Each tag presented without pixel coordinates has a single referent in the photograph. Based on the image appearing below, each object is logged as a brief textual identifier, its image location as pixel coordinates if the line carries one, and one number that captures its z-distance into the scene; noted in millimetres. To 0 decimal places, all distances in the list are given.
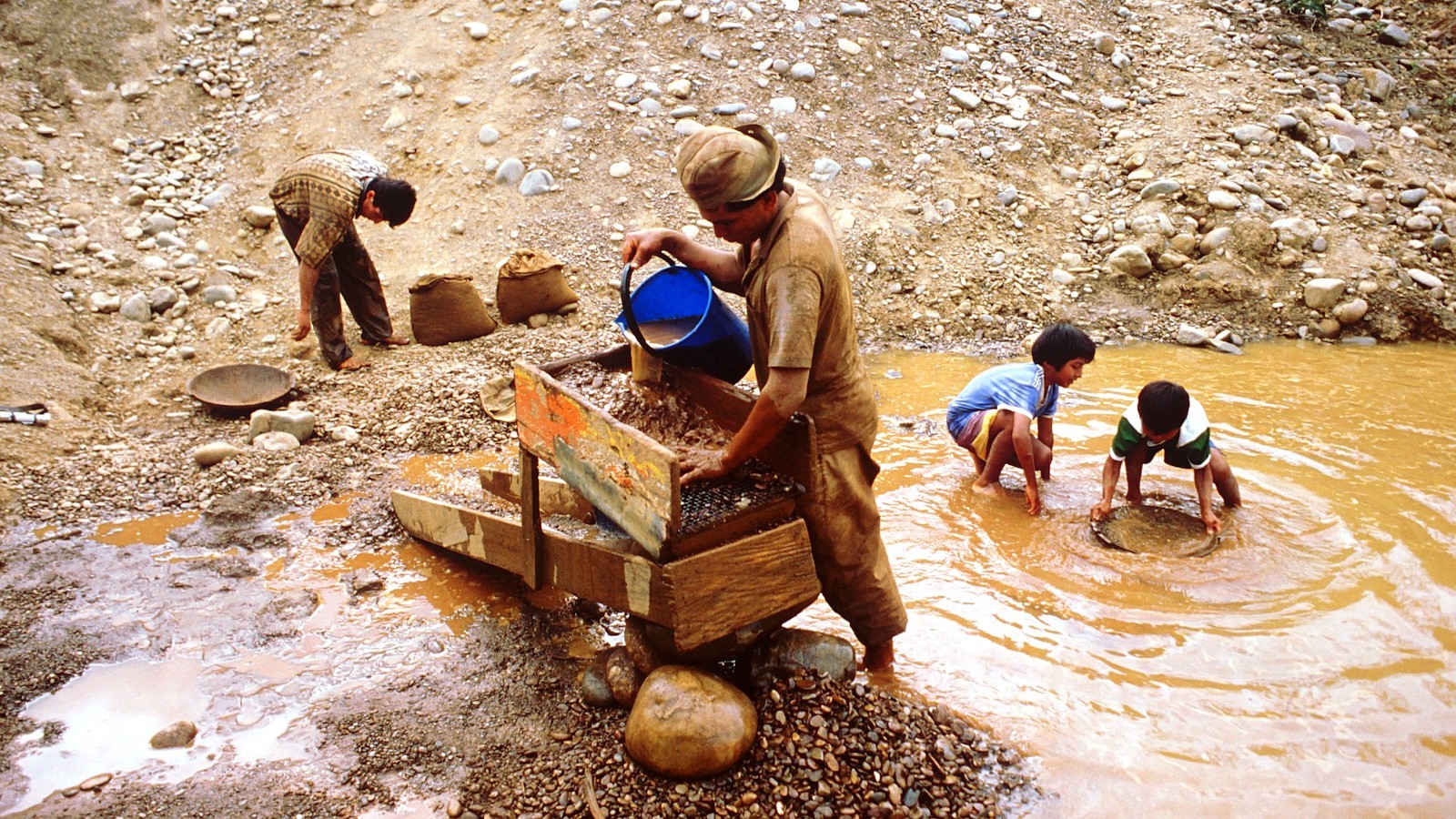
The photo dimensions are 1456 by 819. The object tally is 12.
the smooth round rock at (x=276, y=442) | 4832
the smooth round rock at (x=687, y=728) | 2588
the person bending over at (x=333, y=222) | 5516
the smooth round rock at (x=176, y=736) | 2895
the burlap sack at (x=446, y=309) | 5922
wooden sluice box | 2525
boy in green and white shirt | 3961
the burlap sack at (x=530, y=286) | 6109
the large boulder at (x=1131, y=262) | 6984
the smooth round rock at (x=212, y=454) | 4648
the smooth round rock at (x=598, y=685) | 2996
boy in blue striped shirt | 4250
